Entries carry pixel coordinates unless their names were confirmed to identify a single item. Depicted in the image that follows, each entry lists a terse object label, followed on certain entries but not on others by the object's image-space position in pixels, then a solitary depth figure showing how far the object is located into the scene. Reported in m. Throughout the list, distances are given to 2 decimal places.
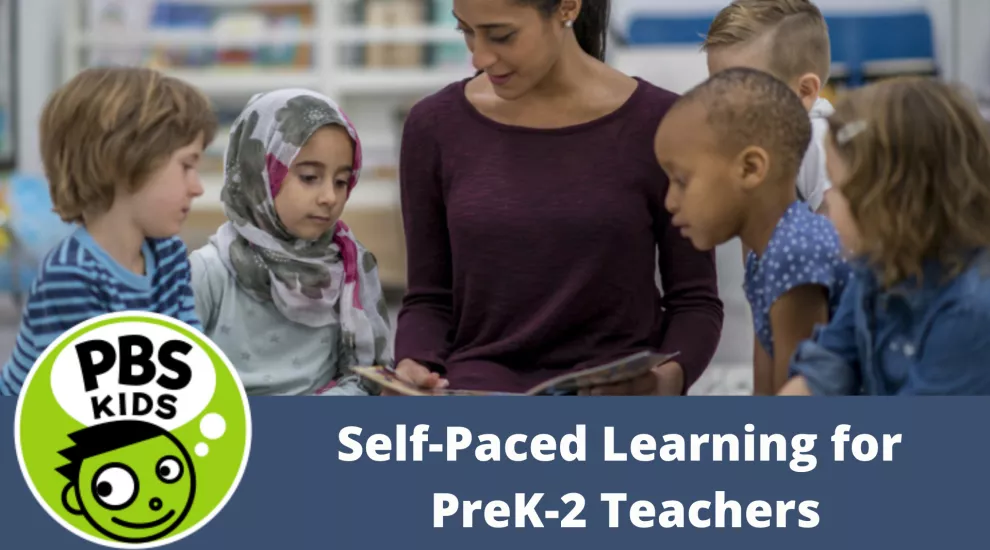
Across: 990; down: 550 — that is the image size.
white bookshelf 9.03
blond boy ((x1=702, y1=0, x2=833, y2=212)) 3.46
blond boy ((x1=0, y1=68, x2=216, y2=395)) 3.10
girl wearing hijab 3.34
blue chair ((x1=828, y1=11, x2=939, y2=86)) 8.54
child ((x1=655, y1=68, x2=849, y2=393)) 3.03
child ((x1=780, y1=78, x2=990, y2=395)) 2.87
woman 3.24
